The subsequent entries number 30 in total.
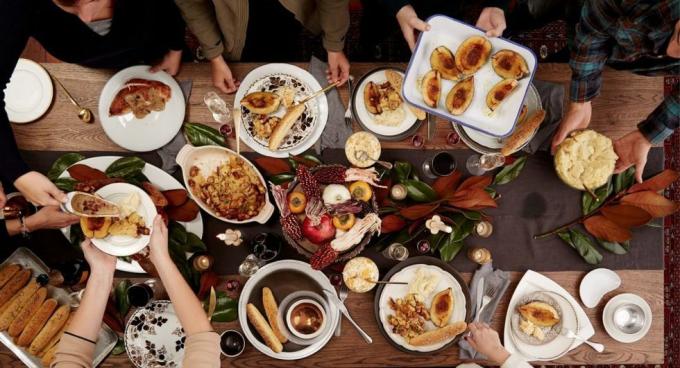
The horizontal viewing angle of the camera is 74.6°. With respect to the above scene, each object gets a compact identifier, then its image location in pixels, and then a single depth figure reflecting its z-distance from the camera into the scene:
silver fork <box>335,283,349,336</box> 1.51
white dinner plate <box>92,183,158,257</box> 1.37
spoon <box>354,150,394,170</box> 1.48
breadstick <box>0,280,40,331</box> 1.36
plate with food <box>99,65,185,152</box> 1.53
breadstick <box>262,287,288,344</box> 1.45
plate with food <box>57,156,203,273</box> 1.49
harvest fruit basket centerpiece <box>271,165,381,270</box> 1.32
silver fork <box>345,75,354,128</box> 1.58
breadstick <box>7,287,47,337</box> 1.36
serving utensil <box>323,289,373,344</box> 1.48
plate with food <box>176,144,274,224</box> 1.45
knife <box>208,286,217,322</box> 1.44
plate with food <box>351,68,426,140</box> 1.56
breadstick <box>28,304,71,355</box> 1.38
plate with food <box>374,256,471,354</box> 1.48
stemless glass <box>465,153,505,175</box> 1.53
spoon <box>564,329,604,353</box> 1.52
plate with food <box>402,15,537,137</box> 1.43
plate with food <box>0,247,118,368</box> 1.37
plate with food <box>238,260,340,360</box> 1.45
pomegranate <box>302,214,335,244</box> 1.33
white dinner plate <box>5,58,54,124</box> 1.53
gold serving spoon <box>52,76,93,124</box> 1.52
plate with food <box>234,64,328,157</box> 1.52
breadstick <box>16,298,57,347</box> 1.37
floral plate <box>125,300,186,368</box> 1.46
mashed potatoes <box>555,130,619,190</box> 1.51
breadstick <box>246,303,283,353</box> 1.44
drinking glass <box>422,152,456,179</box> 1.53
